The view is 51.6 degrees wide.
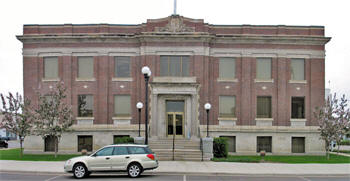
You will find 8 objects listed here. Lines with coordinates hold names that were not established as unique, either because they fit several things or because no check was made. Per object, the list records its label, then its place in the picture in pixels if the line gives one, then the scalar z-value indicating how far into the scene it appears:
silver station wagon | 17.30
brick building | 31.50
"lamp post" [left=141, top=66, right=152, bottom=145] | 19.21
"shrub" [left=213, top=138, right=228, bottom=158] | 26.56
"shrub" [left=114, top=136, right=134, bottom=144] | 26.61
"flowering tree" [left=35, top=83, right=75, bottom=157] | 25.84
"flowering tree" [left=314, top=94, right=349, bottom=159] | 26.80
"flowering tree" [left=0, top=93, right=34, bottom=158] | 26.06
